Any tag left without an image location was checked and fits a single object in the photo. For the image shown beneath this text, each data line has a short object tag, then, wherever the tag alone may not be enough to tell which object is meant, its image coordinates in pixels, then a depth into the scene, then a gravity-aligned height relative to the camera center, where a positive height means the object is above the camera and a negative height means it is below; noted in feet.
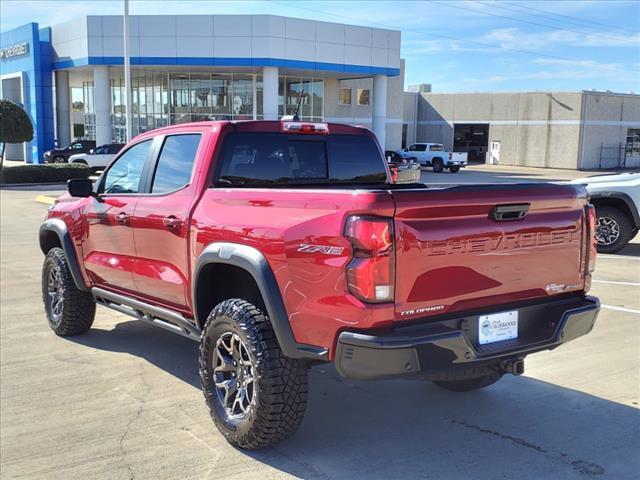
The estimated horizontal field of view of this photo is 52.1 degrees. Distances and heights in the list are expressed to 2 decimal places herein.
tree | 94.63 +1.59
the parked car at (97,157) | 108.68 -3.34
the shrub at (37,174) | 92.63 -5.42
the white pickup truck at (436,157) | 135.23 -2.59
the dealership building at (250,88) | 117.08 +11.62
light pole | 78.48 +8.45
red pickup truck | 10.82 -2.31
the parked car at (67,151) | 120.26 -2.71
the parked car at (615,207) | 35.24 -3.20
